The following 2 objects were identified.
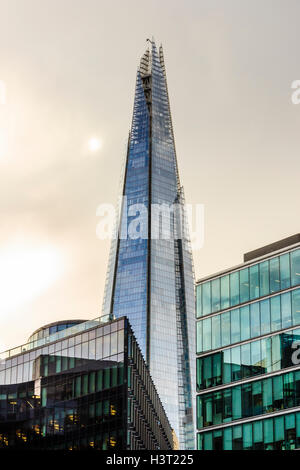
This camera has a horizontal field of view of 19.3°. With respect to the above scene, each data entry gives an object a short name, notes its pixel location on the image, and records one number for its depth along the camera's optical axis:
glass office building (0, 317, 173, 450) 106.38
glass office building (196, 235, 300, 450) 84.25
